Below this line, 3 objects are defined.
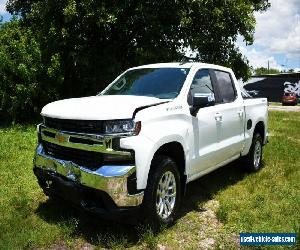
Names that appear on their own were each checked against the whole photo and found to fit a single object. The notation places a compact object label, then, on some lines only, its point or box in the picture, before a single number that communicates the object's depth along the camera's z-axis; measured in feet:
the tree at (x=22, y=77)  30.89
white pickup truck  9.39
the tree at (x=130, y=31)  31.20
